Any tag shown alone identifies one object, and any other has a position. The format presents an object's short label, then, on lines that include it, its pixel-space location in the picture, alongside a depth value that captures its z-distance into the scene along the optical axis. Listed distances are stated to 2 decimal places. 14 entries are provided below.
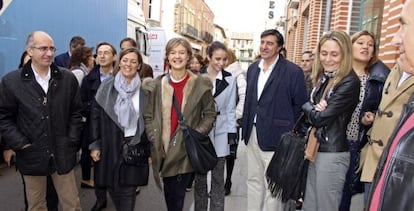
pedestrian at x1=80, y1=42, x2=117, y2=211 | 4.72
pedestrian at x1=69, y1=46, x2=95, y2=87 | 5.19
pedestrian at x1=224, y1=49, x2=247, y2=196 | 4.53
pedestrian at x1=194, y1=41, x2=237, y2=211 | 4.01
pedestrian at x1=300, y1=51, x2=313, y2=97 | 6.13
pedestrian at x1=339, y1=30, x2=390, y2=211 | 3.34
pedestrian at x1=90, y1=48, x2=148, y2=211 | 3.53
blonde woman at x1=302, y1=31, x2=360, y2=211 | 3.07
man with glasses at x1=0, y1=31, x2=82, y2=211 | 3.26
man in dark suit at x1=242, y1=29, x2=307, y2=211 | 3.80
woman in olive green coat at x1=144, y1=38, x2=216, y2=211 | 3.43
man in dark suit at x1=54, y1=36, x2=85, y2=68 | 5.73
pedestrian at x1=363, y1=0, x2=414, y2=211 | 1.12
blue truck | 5.33
